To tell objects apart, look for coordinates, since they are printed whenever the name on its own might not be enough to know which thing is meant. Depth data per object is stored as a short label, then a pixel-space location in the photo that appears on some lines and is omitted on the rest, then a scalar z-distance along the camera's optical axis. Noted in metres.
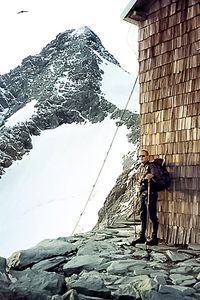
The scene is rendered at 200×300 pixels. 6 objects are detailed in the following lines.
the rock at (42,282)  5.20
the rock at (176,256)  6.64
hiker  7.73
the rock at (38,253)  6.79
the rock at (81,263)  6.28
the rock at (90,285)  5.20
